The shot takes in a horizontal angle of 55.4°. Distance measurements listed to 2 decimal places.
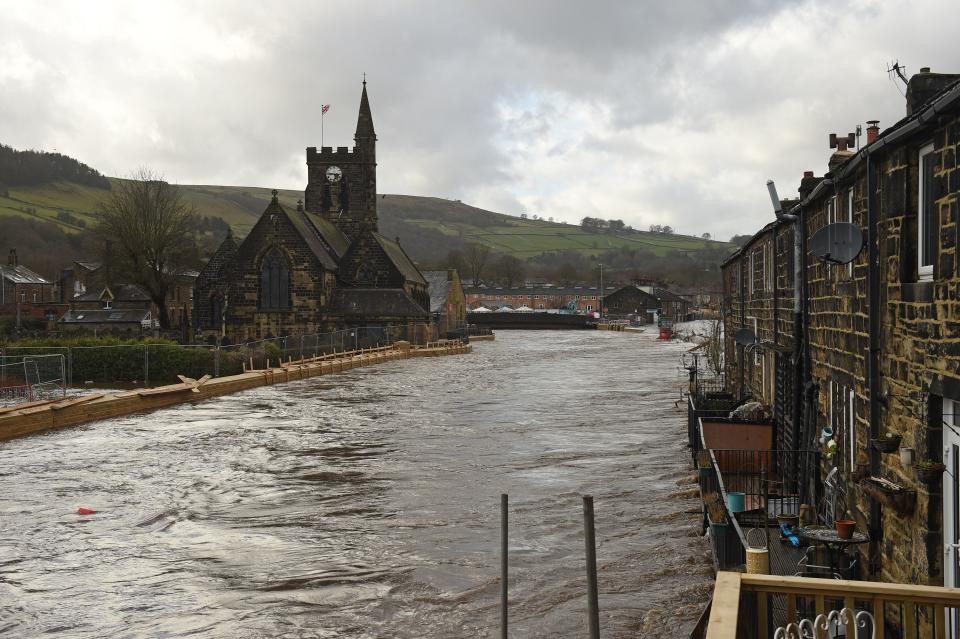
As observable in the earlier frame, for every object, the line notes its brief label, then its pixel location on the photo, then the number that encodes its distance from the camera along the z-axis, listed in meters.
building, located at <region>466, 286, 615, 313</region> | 159.12
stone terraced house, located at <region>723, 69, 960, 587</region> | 7.29
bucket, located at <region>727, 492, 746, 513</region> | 12.00
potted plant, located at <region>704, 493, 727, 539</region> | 9.95
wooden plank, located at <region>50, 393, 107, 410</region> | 24.06
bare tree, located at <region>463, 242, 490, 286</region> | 176.12
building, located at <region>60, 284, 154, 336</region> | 74.12
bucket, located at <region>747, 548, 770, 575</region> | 7.32
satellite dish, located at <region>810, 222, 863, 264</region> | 9.79
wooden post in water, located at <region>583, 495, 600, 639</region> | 5.62
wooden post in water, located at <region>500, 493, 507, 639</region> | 6.49
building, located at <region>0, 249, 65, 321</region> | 86.88
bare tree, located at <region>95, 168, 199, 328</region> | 62.72
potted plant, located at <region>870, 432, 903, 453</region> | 8.38
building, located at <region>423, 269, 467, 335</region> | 77.44
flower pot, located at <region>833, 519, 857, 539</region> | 9.21
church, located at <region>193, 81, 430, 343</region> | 62.28
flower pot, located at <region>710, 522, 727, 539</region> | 9.83
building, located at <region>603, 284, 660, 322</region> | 137.50
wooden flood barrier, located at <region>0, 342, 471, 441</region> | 22.91
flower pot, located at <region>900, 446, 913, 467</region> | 7.91
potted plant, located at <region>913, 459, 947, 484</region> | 7.32
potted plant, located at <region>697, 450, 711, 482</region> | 13.07
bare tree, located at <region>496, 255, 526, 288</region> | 181.62
